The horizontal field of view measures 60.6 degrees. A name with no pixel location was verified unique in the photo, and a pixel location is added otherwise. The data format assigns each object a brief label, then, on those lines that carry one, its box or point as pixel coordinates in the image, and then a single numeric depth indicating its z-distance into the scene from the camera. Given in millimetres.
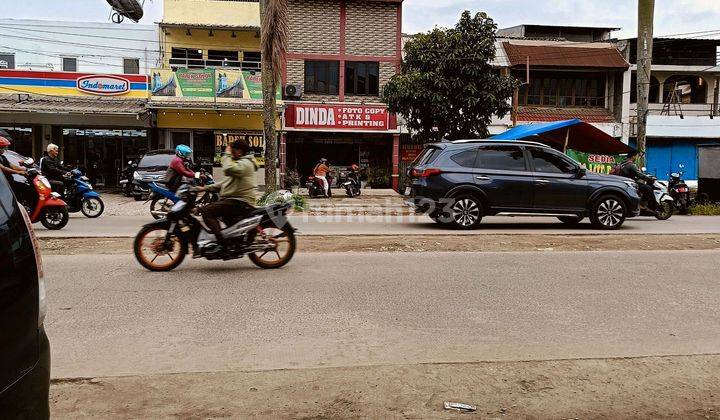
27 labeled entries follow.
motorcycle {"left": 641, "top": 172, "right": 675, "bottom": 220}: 15914
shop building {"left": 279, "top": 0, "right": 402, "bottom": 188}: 27375
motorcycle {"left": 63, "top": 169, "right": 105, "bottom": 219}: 14578
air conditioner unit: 27031
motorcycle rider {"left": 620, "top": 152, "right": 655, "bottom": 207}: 15728
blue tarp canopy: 17891
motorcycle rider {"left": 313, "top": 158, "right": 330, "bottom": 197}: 23547
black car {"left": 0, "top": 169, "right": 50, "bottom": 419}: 1971
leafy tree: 22188
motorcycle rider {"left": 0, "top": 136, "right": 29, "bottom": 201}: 11214
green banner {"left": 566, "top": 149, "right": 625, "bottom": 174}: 21328
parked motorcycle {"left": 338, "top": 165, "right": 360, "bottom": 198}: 24234
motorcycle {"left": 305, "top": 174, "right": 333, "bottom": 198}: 23594
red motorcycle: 11739
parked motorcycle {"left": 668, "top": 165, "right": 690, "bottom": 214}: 17547
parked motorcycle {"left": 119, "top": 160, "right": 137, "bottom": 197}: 21750
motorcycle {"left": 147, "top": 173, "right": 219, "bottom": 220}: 13012
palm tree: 17016
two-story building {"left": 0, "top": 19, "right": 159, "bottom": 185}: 24859
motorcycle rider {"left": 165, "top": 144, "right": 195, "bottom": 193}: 13617
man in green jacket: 7781
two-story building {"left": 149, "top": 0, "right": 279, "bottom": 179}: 25359
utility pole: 19203
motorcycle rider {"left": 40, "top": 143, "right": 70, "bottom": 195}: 13648
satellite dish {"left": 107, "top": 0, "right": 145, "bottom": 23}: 23648
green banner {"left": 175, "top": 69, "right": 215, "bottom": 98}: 25422
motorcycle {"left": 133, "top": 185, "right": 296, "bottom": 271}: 7824
